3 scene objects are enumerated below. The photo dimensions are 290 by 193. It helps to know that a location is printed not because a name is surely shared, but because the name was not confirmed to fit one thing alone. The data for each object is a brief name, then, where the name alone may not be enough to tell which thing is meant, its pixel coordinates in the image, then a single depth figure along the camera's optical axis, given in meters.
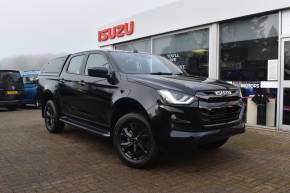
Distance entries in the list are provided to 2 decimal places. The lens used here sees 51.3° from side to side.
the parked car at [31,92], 13.75
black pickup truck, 4.05
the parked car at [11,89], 12.66
